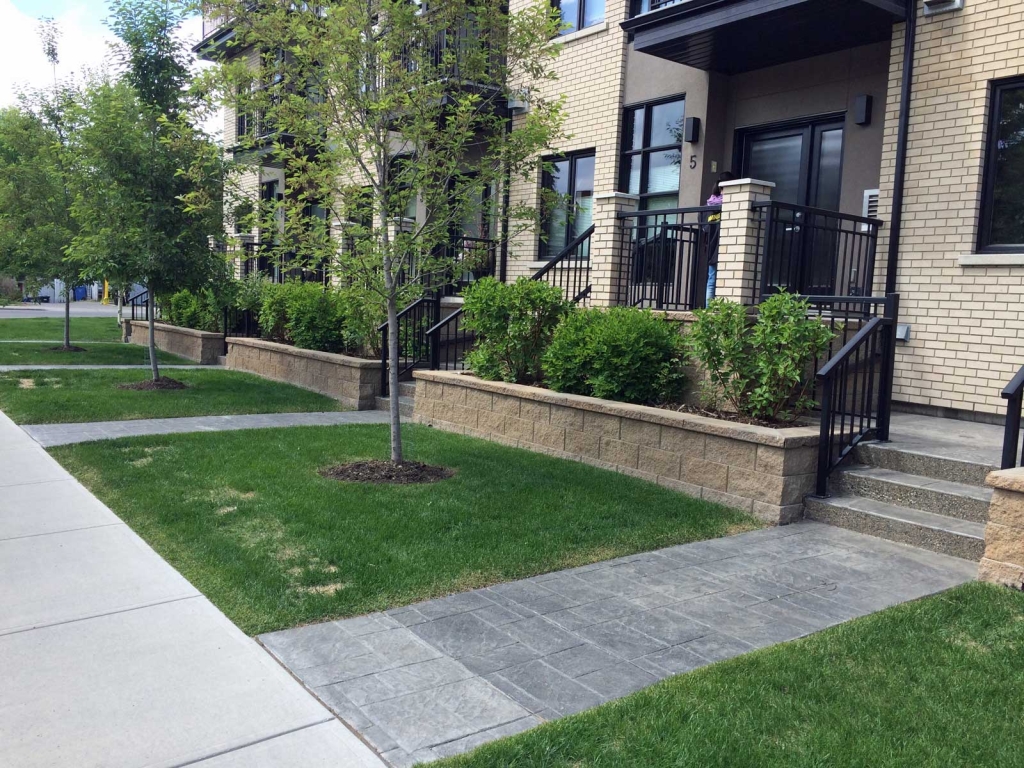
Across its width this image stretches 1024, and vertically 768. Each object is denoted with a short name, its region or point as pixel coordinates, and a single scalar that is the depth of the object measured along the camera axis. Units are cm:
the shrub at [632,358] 764
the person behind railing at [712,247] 891
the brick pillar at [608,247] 929
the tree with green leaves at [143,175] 1098
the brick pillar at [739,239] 748
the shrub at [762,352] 655
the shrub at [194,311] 1688
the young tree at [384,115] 648
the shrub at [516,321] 880
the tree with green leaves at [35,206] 1452
